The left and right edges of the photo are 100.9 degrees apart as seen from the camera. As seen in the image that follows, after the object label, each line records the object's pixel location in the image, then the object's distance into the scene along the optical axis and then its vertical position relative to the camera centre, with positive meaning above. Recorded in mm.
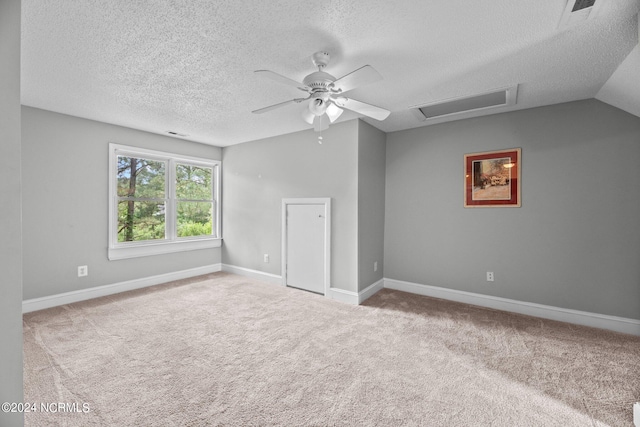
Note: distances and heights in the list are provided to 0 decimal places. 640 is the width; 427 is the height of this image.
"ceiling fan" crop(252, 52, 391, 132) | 1878 +970
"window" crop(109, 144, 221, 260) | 3951 +170
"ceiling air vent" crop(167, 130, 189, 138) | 4187 +1276
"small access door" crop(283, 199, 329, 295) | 3854 -486
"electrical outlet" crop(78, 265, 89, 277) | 3522 -786
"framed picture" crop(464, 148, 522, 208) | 3244 +450
